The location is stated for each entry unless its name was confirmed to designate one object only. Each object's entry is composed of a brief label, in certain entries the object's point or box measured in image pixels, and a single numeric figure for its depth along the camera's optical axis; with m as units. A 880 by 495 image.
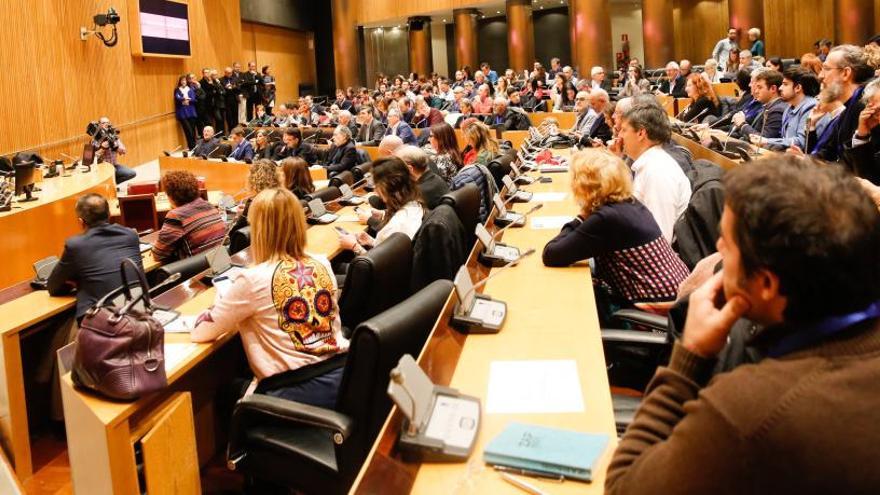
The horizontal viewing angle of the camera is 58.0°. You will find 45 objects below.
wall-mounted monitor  14.23
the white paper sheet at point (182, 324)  3.07
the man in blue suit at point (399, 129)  10.42
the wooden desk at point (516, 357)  1.61
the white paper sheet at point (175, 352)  2.69
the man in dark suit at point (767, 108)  6.49
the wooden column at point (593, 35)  16.34
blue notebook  1.57
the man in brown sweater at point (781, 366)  0.99
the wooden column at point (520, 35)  18.94
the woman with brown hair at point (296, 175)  6.20
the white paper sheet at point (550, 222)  4.37
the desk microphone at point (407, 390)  1.62
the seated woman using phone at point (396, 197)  4.23
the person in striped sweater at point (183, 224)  4.79
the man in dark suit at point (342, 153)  9.19
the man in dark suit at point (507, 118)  11.28
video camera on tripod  11.08
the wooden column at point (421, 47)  21.92
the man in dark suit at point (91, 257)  3.95
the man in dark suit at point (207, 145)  13.31
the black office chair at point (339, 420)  2.19
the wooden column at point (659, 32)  15.65
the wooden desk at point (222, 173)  11.38
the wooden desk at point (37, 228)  6.36
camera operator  10.98
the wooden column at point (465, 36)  20.58
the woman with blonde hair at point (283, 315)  2.76
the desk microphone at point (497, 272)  2.62
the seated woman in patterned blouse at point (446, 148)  6.65
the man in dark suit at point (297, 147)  10.45
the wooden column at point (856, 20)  13.66
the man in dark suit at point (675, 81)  11.18
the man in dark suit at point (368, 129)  12.02
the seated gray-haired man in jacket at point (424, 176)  5.01
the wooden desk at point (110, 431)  2.36
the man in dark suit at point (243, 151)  12.19
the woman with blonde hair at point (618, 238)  3.08
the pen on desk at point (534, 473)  1.57
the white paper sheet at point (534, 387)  1.94
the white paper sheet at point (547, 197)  5.25
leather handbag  2.36
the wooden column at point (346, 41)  22.23
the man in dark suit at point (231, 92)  16.77
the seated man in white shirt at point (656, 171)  3.93
